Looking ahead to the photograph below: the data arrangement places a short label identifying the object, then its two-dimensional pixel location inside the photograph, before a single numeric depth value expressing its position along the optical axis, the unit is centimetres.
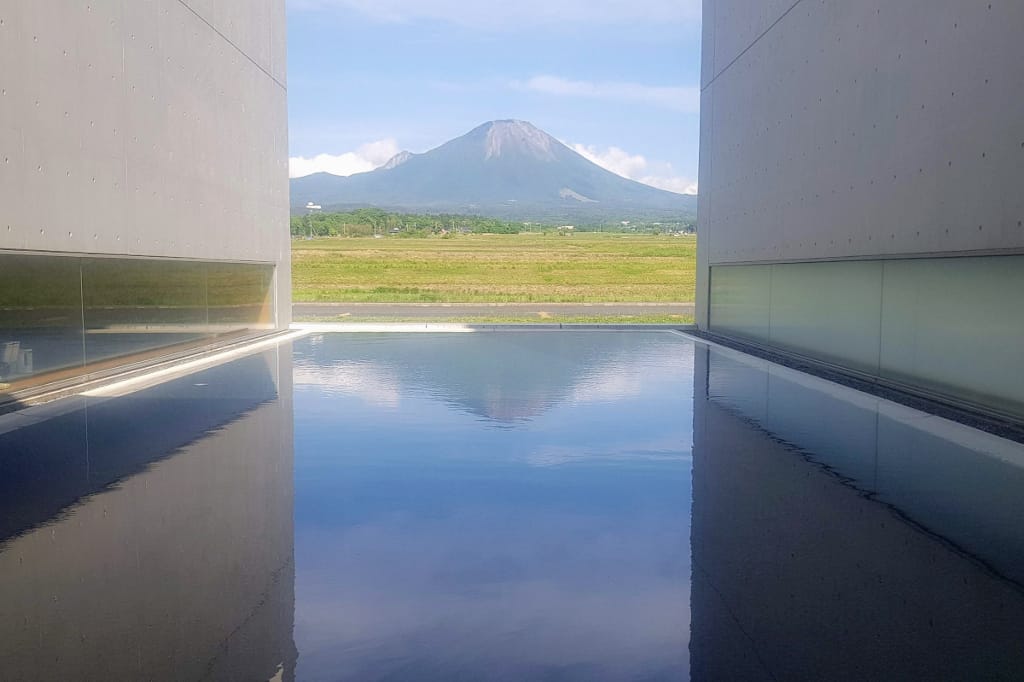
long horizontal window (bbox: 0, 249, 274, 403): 888
